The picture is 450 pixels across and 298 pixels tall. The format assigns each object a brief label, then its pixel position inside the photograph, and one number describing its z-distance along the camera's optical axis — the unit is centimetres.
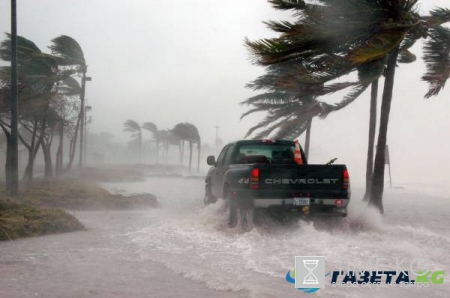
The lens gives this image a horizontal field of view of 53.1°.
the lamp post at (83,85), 3175
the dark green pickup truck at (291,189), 799
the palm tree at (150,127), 8444
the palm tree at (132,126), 7931
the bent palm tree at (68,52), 2867
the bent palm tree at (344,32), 956
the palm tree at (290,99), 1116
